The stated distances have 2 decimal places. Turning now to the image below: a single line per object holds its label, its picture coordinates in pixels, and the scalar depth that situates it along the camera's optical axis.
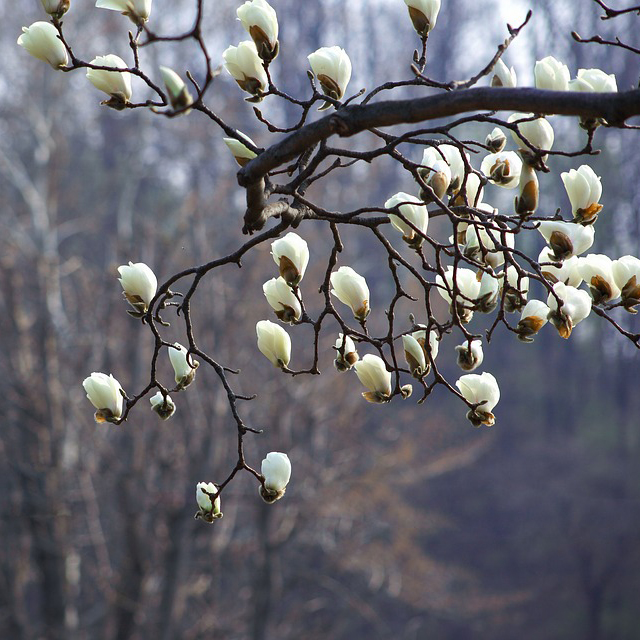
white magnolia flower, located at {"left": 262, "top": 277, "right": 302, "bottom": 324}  5.02
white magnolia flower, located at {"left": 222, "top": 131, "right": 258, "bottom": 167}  4.93
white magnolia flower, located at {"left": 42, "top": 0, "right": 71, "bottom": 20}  4.95
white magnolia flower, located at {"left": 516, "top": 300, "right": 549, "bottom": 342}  5.01
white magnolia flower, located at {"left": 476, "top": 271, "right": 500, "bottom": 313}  5.03
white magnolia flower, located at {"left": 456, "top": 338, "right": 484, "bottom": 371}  5.06
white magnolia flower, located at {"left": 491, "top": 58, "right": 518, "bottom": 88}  4.98
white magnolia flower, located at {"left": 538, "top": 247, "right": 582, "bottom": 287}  5.03
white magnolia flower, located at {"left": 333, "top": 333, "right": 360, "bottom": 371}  5.07
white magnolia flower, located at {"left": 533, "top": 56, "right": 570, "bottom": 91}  4.94
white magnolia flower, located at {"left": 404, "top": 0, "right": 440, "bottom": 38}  4.99
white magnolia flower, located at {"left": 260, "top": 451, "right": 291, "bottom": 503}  5.00
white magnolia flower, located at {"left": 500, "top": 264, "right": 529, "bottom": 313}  4.99
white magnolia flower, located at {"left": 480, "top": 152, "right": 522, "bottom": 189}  5.01
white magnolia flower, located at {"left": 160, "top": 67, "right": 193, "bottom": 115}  4.74
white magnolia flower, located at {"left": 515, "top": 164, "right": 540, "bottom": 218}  4.91
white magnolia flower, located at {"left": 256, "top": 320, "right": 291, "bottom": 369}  5.06
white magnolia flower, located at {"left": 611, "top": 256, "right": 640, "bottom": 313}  4.99
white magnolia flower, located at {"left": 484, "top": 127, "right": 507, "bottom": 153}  4.99
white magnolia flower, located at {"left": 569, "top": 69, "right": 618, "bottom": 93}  4.88
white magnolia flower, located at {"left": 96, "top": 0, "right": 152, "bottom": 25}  4.92
